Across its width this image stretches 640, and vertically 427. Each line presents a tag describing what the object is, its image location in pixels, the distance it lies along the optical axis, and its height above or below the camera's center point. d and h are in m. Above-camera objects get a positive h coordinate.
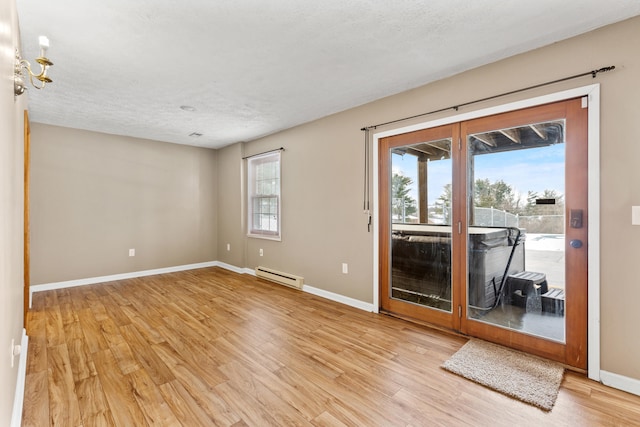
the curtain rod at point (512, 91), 2.06 +1.00
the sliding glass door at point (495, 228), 2.21 -0.14
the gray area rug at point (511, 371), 1.90 -1.17
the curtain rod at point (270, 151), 4.69 +1.03
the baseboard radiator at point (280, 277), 4.34 -1.02
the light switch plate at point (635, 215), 1.93 -0.02
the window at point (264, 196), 4.97 +0.30
